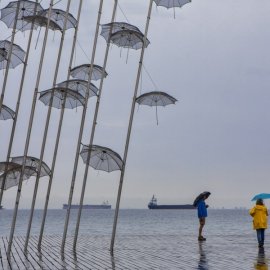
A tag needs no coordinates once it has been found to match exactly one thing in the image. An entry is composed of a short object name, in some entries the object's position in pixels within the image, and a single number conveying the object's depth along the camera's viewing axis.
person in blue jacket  23.27
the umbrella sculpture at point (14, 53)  20.08
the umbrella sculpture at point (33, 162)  18.86
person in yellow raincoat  20.20
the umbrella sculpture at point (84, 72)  21.16
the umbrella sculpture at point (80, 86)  19.83
